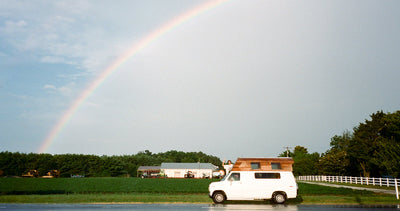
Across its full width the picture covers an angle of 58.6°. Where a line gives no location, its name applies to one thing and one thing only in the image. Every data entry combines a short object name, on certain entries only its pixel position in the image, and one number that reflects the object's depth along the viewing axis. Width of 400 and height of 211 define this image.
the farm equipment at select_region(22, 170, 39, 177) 91.21
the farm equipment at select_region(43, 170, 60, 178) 88.40
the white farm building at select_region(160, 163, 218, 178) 105.12
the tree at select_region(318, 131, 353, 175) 80.64
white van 23.16
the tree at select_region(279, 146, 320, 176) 111.19
